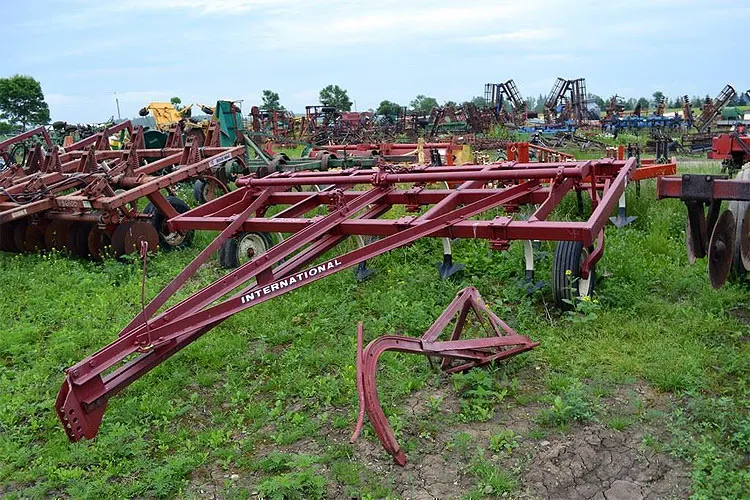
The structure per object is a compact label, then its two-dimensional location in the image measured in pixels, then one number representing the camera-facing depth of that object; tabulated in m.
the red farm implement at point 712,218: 4.05
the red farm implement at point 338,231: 4.02
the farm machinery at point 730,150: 6.91
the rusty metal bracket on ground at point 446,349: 3.44
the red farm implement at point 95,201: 7.89
